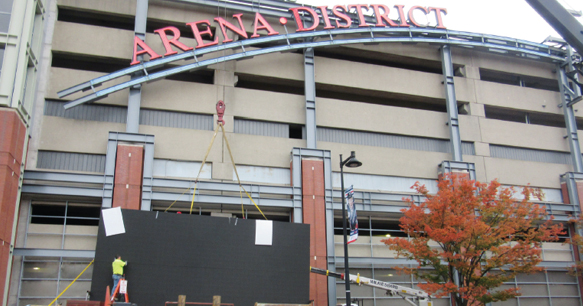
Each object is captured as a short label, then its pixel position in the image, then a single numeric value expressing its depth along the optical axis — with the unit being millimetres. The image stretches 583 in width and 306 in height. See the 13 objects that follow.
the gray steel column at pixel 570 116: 41700
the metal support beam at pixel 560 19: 34469
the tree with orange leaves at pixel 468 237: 27719
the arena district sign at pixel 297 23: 32938
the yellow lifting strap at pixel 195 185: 29062
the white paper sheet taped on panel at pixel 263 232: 24281
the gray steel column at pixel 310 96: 34875
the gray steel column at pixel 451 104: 38156
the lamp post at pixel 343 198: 22566
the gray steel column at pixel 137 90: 31469
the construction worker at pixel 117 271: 21203
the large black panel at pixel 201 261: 22031
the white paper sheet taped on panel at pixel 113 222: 22156
